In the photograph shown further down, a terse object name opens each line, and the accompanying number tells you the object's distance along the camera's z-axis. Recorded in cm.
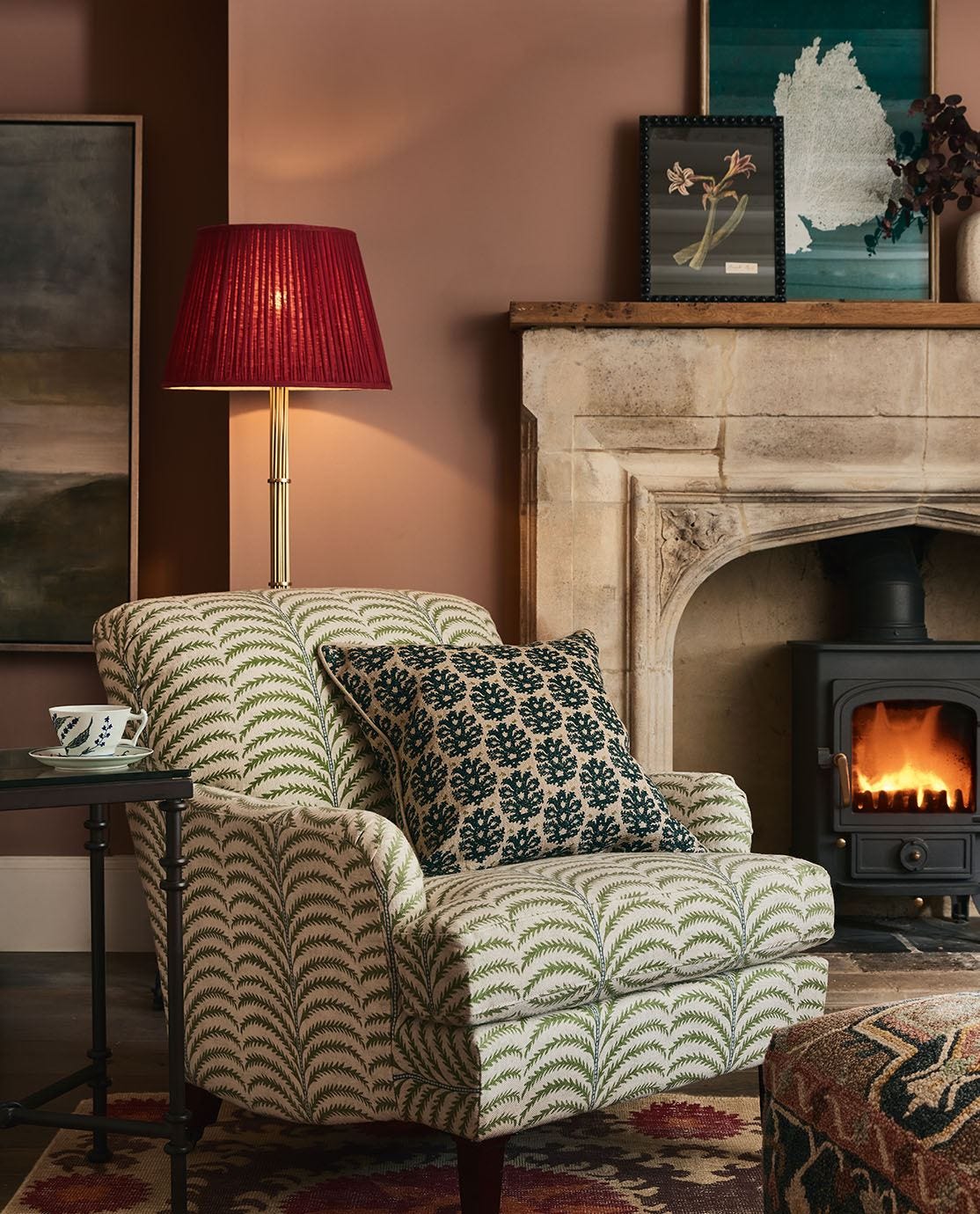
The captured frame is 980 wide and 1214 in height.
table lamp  287
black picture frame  340
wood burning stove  350
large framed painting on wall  353
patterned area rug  205
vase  338
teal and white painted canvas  345
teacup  202
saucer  199
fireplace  337
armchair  188
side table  189
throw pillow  221
